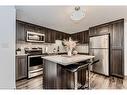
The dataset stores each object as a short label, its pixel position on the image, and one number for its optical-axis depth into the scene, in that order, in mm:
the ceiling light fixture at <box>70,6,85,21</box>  1698
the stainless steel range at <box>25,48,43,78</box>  2308
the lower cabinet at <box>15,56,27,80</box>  2105
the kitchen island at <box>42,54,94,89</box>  1385
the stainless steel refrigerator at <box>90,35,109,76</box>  2498
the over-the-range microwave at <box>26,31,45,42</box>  2429
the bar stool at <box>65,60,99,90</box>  1276
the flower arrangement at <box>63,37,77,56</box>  1758
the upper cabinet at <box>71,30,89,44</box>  3182
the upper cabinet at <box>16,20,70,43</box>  2259
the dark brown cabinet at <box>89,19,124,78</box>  2290
